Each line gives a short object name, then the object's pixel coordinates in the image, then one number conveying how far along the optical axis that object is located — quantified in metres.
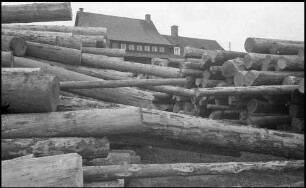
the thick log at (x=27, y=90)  4.46
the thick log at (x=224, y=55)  9.08
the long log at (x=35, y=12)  6.11
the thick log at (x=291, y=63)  7.74
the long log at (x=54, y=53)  6.95
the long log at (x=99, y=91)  6.50
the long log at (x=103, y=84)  5.86
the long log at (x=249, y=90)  6.91
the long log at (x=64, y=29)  9.57
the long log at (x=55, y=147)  4.44
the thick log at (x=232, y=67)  8.41
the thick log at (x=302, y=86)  5.98
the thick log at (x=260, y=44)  8.76
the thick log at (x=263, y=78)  7.53
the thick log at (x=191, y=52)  11.57
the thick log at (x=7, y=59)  5.89
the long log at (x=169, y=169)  4.15
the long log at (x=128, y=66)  8.18
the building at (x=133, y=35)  36.44
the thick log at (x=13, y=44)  6.44
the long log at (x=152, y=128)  4.65
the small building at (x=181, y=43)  42.72
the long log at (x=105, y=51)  9.96
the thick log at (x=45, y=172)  3.41
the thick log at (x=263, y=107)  7.64
